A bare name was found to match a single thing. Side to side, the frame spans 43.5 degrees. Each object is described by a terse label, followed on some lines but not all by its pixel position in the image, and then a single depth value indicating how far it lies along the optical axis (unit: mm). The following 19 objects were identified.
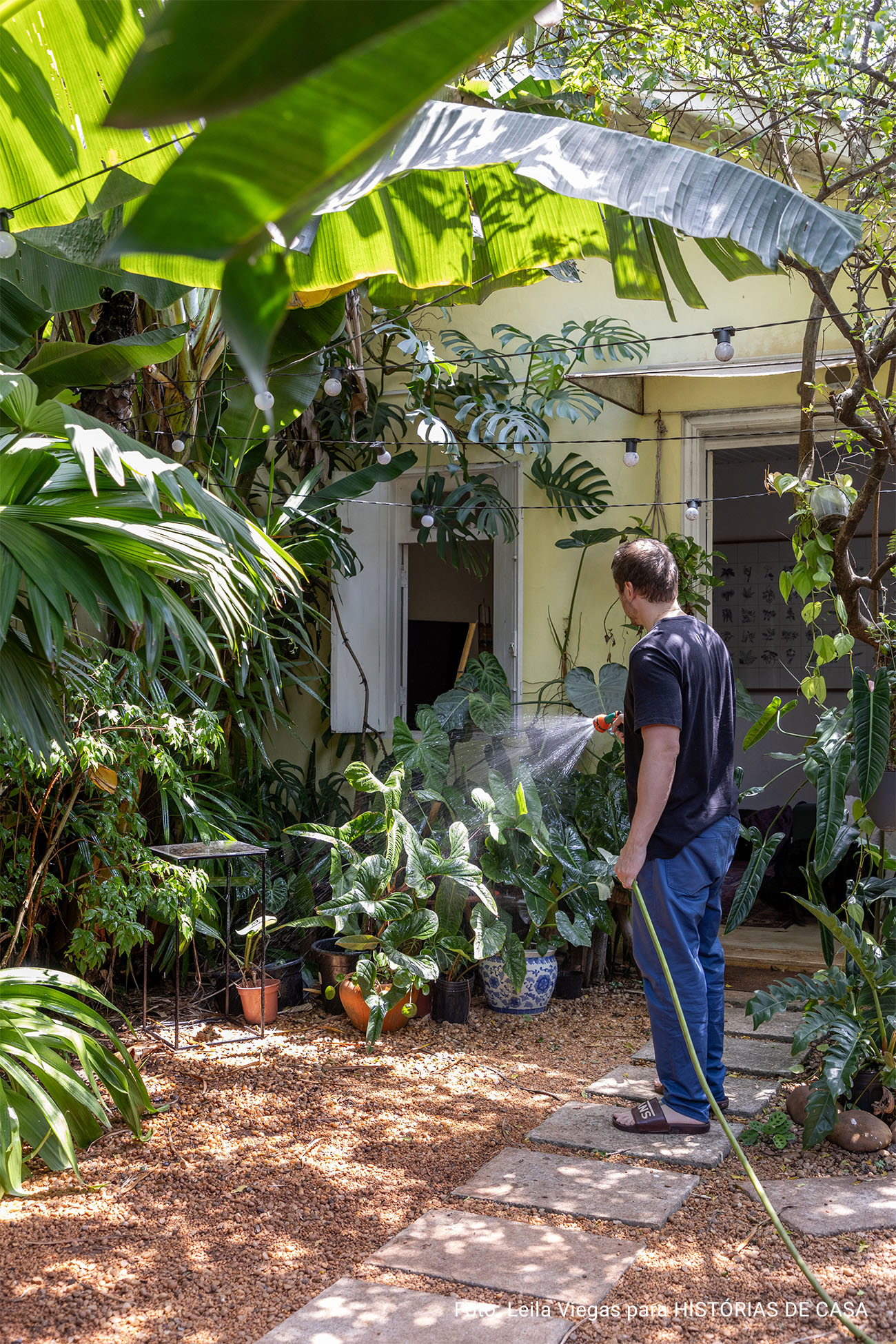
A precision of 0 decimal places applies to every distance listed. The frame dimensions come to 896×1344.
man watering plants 3166
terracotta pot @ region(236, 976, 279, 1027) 4449
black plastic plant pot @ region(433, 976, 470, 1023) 4520
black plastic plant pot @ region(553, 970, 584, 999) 4914
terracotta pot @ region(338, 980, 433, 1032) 4316
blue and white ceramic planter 4625
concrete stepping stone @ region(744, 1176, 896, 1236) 2564
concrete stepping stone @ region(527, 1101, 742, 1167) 3041
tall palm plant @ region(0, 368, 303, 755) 2205
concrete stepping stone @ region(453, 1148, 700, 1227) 2680
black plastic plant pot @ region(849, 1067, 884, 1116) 3143
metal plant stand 3943
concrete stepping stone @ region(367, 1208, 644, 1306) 2287
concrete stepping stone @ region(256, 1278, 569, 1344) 2080
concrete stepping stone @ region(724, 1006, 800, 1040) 4273
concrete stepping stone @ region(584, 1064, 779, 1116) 3445
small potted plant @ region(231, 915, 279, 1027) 4457
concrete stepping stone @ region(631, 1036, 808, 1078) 3818
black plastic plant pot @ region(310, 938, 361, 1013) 4625
